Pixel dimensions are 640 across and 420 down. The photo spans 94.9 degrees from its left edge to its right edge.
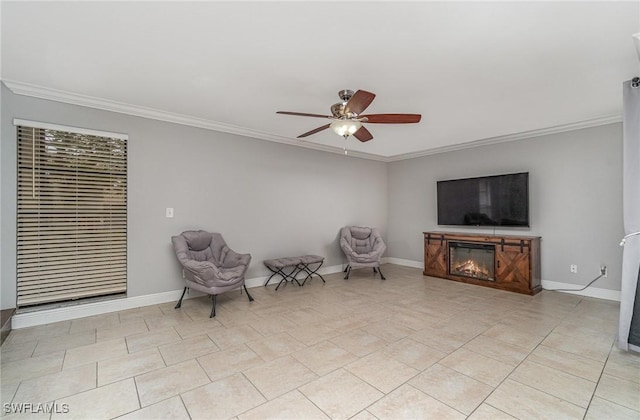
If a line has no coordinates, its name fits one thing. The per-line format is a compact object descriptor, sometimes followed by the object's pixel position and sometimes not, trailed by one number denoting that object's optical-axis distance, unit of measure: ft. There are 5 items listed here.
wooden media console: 13.97
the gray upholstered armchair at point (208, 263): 11.09
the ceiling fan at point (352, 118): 9.04
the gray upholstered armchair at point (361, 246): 17.07
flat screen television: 15.07
